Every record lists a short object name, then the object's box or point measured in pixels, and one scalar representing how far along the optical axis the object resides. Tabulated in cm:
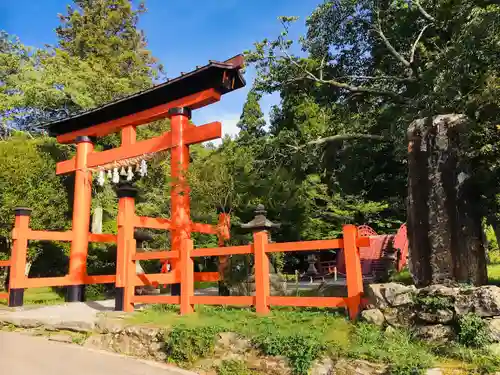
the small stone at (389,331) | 461
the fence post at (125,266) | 757
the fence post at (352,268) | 536
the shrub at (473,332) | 403
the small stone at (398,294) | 474
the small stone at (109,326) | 644
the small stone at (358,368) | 412
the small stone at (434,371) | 384
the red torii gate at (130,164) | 792
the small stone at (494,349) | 391
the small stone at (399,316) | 464
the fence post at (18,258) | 934
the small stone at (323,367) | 444
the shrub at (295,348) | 455
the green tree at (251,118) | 2450
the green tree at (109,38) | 2325
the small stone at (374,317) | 485
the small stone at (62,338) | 687
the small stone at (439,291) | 441
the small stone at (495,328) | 403
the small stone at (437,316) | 435
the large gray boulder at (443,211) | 538
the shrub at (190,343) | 541
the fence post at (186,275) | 680
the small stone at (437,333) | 430
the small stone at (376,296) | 493
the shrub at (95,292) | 1173
